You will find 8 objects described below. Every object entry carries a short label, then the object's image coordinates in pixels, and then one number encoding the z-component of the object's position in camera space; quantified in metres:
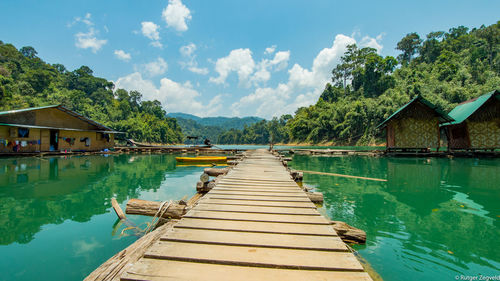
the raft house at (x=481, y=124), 19.78
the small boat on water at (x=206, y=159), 17.01
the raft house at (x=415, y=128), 21.37
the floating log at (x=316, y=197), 5.51
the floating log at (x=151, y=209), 3.95
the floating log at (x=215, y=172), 8.57
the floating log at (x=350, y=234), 3.54
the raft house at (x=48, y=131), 18.16
